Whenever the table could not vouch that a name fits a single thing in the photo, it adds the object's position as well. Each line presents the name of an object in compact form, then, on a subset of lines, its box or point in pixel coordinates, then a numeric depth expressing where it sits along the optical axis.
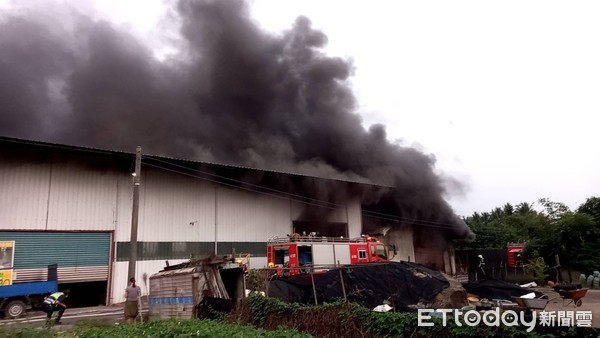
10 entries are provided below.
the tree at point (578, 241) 19.80
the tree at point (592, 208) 20.93
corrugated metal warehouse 16.81
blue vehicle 14.20
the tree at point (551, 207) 34.28
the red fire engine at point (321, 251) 17.00
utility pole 13.89
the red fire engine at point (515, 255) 23.21
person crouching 12.13
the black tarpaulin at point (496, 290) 10.03
